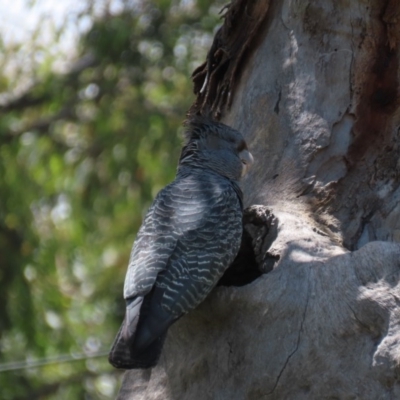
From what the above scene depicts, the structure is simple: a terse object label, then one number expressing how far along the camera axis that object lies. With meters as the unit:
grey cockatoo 10.07
